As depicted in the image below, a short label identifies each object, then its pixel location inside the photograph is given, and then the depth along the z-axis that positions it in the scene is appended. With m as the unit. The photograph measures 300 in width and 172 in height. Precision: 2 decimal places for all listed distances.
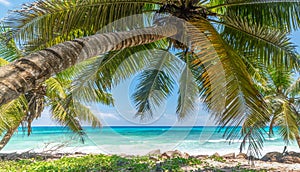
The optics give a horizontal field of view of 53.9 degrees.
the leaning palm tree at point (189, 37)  3.56
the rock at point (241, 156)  11.28
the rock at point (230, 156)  11.31
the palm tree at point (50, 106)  7.70
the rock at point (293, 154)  11.45
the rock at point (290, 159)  10.37
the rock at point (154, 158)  9.19
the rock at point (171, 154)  10.27
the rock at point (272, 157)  11.12
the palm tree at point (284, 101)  8.03
